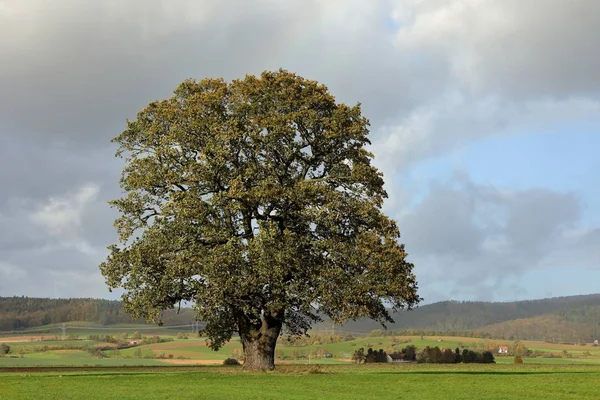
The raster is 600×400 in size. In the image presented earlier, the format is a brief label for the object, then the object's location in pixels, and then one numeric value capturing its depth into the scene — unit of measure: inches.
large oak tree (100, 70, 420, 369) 1978.3
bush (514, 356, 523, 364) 3451.5
